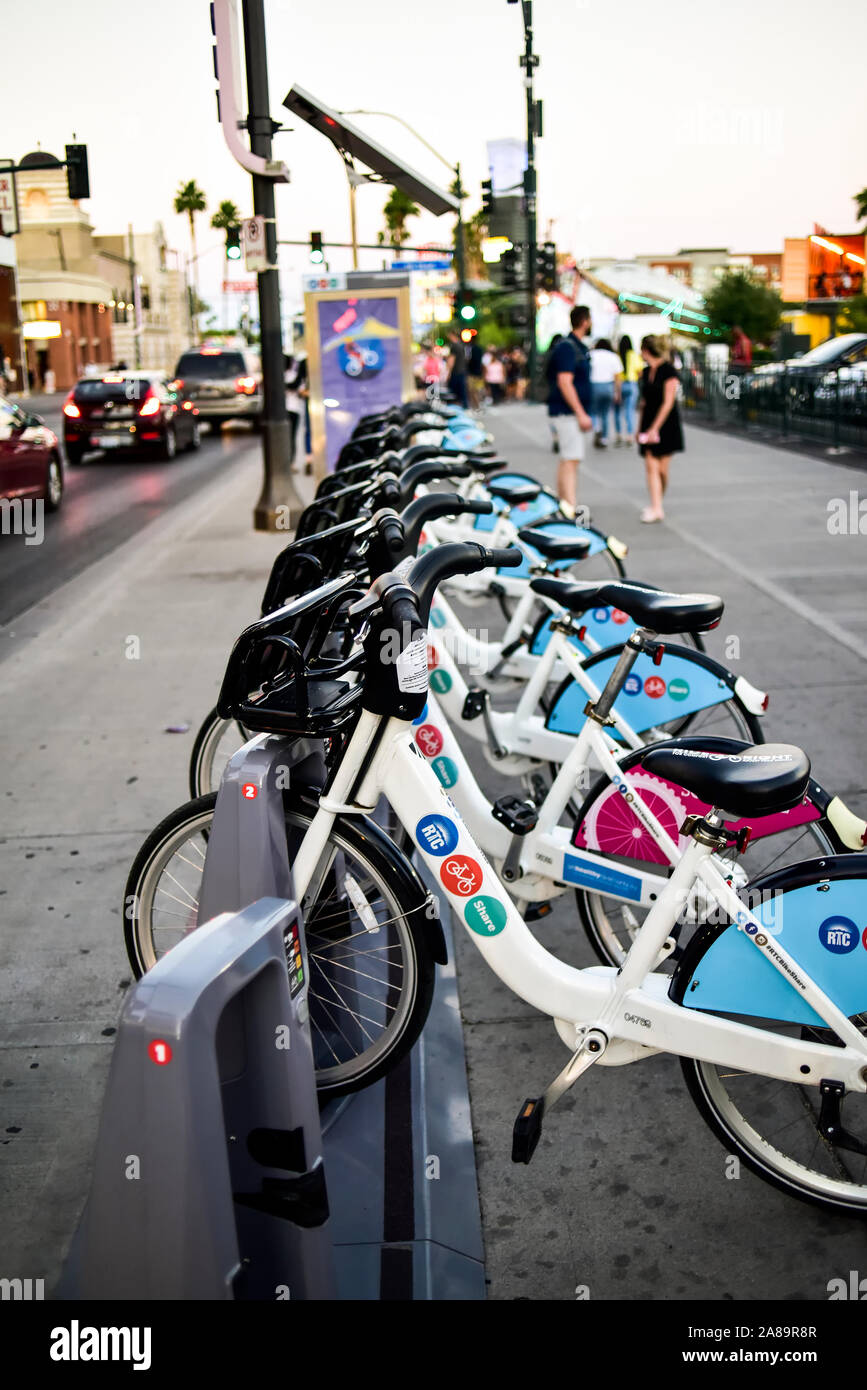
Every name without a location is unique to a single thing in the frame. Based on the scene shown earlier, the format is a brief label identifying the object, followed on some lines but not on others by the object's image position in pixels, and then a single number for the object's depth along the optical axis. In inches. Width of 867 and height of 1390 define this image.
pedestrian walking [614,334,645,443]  814.5
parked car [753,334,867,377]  901.8
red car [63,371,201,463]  852.0
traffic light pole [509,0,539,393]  861.4
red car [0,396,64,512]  551.8
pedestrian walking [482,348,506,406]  1485.0
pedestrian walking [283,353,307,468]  784.9
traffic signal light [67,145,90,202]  972.6
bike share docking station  77.8
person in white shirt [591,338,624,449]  696.4
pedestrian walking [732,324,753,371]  1000.2
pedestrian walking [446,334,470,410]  1034.9
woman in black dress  458.6
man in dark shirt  458.9
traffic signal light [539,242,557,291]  1091.3
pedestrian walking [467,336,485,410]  1141.7
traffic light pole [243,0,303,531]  483.8
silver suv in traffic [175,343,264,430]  1136.8
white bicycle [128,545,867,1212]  103.3
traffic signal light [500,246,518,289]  970.1
